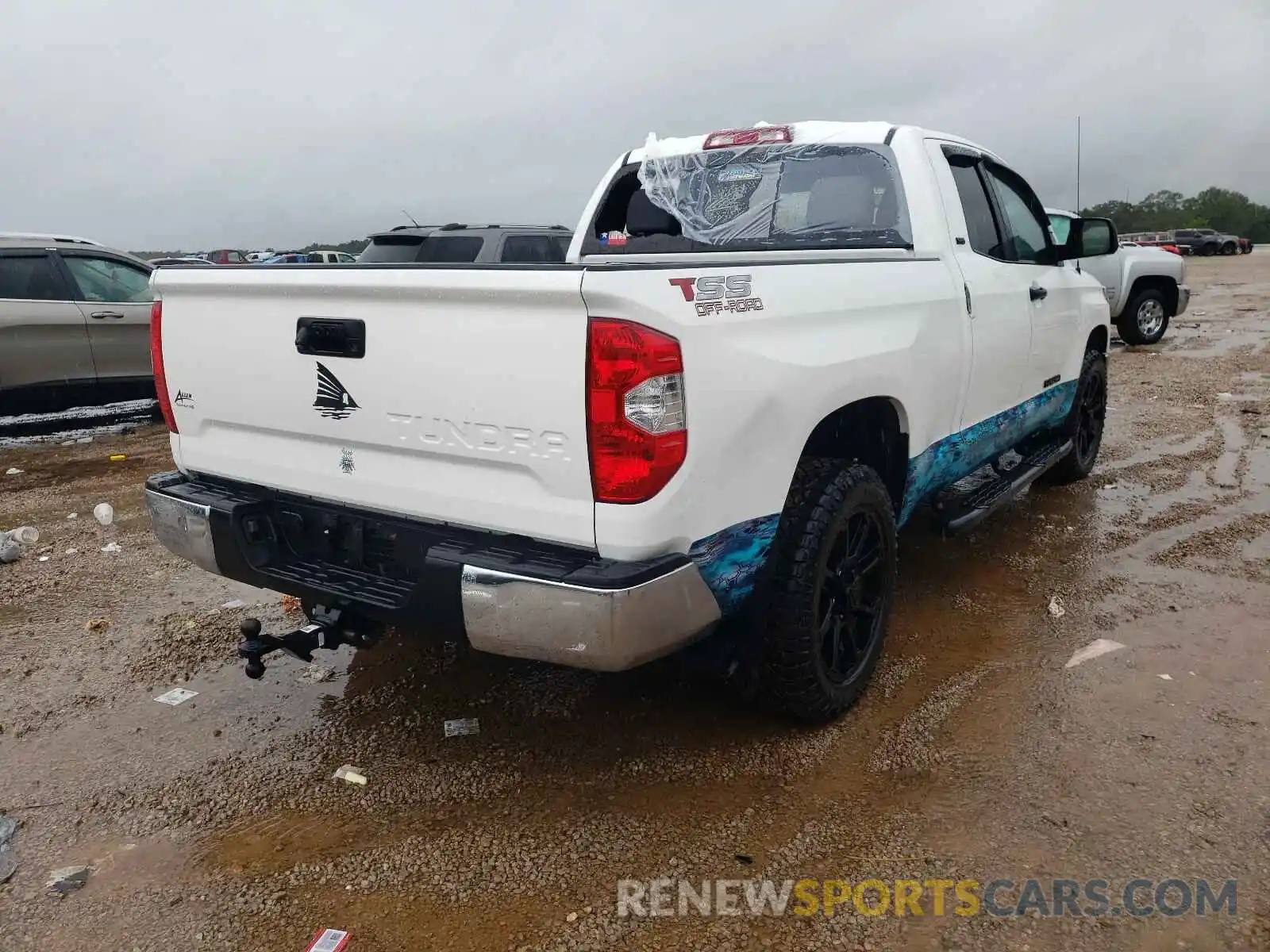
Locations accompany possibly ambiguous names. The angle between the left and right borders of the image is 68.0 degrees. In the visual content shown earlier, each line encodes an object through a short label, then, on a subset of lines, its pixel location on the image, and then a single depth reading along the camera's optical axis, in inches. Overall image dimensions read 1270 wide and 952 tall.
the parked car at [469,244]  339.0
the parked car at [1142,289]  486.9
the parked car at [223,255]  872.5
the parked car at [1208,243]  2033.7
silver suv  316.2
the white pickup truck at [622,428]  89.1
